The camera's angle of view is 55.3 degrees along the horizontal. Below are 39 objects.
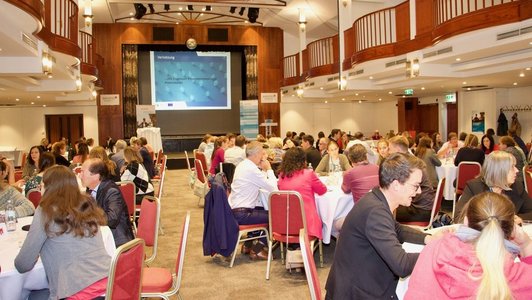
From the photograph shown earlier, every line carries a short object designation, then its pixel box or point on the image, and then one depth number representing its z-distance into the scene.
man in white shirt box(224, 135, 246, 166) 8.66
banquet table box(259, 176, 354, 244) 5.32
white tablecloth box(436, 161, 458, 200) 8.32
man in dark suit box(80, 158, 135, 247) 3.90
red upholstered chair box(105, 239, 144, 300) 2.45
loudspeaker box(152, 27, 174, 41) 19.53
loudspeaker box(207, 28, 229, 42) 19.83
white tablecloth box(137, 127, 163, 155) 17.38
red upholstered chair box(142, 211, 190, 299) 3.30
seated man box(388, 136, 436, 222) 5.21
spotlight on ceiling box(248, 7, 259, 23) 18.31
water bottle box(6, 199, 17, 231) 3.83
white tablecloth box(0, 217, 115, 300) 2.91
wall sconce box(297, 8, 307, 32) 17.37
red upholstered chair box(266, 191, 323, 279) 4.76
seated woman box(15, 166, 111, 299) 2.73
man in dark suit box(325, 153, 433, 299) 2.33
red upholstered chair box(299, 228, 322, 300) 2.49
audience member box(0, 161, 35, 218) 4.31
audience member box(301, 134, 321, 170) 8.37
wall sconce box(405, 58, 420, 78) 9.96
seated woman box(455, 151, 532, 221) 3.62
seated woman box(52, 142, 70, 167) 7.48
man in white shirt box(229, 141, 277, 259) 5.54
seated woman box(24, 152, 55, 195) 5.89
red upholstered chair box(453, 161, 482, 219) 7.42
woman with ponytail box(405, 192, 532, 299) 1.70
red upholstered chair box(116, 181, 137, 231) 5.63
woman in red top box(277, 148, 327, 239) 5.11
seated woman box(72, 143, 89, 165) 8.23
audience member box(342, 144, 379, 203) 4.96
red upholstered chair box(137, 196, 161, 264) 3.95
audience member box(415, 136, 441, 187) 7.39
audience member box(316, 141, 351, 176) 7.09
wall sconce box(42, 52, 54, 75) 7.59
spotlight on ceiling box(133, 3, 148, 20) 17.19
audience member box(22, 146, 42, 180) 7.31
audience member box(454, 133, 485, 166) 7.82
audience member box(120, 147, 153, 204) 6.55
